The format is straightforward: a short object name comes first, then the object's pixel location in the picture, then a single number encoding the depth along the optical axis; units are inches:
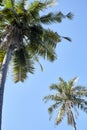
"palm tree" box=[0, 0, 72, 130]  877.8
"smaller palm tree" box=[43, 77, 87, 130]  1461.6
